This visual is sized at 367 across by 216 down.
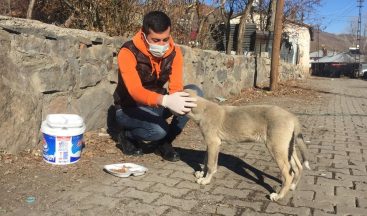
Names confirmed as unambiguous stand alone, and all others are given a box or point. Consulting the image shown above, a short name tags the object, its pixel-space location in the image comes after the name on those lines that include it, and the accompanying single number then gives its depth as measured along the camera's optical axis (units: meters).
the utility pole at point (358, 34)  69.29
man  4.96
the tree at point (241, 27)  19.28
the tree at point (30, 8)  7.93
